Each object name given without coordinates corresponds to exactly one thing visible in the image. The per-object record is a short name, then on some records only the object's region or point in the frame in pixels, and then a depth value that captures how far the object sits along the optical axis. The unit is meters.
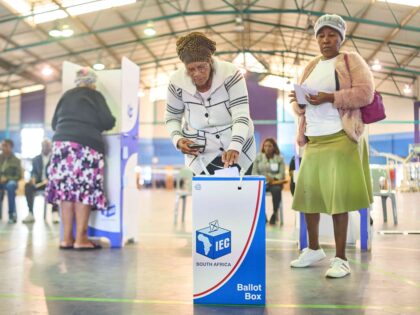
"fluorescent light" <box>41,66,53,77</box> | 13.36
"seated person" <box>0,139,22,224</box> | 5.91
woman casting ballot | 1.91
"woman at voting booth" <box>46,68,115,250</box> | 3.35
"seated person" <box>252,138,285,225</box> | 5.93
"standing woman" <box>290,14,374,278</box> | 2.36
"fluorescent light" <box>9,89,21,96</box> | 17.69
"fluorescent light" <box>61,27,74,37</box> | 9.91
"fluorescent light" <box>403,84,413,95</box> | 14.55
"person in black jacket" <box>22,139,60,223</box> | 5.74
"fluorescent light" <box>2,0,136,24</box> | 10.30
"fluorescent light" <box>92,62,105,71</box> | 14.23
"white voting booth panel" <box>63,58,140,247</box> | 3.58
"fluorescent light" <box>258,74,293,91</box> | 17.66
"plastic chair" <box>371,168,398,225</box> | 5.28
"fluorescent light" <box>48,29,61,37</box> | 9.74
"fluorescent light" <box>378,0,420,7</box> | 9.48
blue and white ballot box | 1.79
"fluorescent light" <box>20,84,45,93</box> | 18.00
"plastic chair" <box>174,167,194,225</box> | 5.48
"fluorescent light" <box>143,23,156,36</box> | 10.65
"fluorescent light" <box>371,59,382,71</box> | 13.23
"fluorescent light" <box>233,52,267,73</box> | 16.51
